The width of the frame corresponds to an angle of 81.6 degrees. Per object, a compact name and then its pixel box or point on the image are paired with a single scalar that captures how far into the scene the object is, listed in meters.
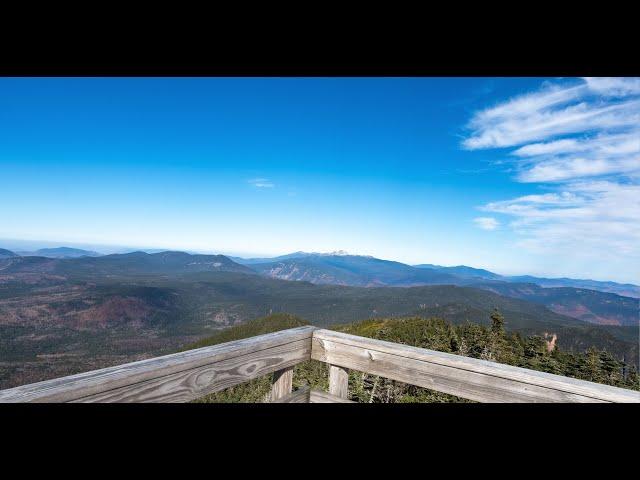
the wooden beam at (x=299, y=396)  2.13
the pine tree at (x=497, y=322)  15.97
